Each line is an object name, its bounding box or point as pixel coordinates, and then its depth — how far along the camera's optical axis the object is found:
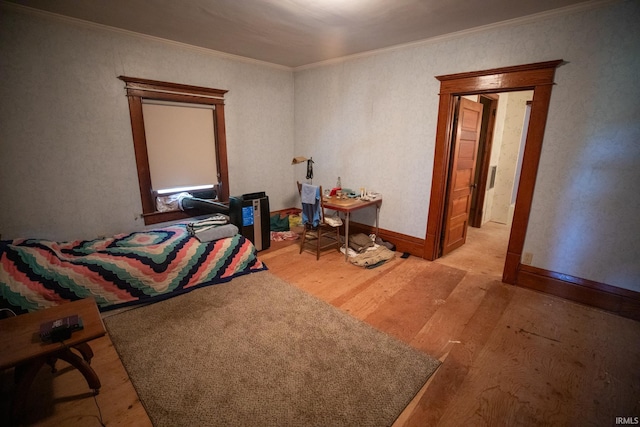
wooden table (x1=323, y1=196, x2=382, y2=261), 3.43
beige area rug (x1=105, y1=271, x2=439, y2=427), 1.58
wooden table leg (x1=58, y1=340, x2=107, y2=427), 1.46
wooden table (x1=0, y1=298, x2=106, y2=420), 1.41
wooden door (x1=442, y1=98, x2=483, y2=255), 3.39
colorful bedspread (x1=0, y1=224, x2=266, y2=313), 2.24
